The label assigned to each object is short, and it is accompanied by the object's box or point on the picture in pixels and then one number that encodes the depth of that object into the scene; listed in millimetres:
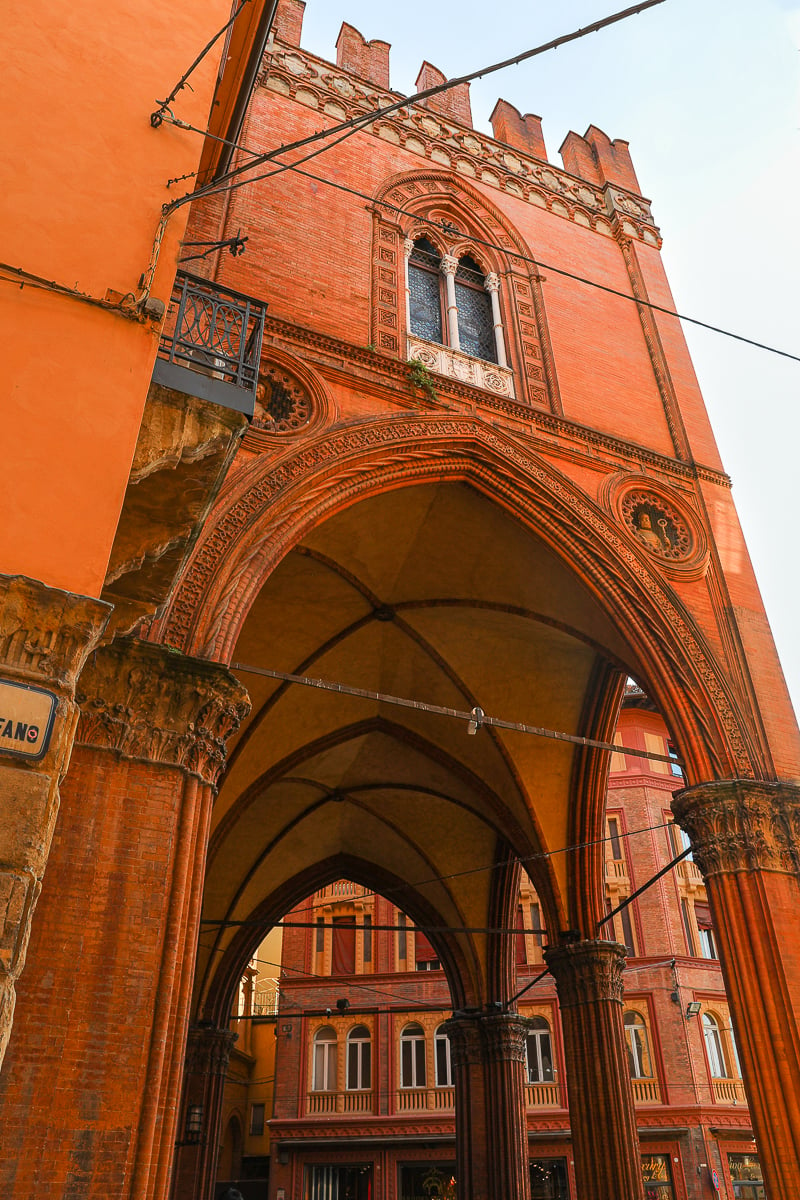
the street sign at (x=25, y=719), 3414
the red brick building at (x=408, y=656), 5556
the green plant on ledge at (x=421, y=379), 10180
